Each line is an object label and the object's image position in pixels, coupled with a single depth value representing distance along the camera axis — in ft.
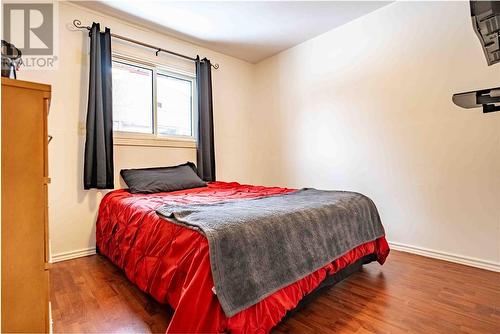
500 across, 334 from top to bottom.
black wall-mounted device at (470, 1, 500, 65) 3.24
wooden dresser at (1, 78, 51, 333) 2.92
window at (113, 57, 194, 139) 9.55
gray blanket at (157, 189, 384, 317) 3.73
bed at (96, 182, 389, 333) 3.61
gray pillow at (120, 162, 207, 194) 8.50
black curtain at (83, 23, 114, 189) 8.20
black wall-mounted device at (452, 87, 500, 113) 4.88
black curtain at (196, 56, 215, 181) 11.02
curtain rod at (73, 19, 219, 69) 8.40
